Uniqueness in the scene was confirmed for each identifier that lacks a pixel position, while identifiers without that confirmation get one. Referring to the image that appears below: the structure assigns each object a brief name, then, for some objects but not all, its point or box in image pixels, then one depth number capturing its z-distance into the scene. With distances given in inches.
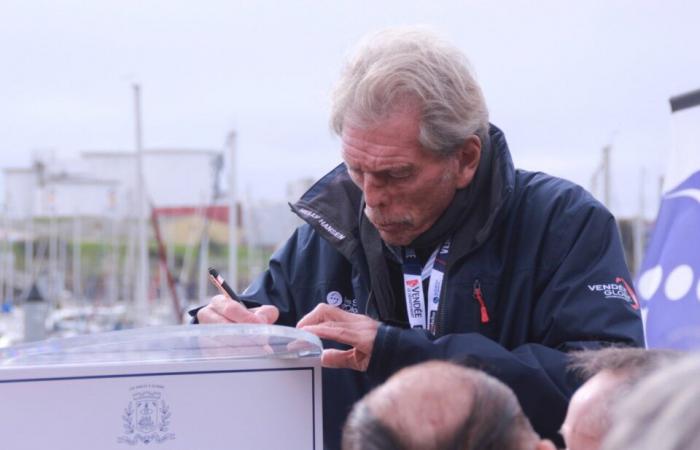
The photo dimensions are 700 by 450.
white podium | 165.7
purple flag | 307.7
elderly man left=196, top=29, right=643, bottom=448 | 192.4
